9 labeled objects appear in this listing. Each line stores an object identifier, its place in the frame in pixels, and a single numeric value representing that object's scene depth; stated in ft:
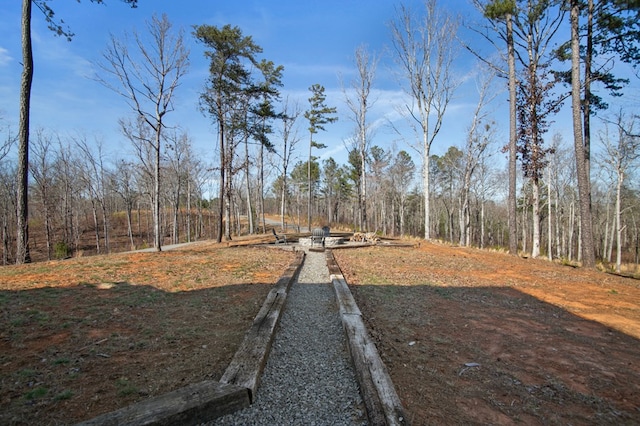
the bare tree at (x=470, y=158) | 73.37
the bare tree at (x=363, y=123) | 64.40
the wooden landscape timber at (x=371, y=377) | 7.19
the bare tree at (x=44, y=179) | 68.23
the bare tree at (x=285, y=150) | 82.99
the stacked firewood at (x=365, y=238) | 51.21
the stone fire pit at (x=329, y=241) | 48.96
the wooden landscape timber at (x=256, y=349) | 8.77
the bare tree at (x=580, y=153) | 31.73
